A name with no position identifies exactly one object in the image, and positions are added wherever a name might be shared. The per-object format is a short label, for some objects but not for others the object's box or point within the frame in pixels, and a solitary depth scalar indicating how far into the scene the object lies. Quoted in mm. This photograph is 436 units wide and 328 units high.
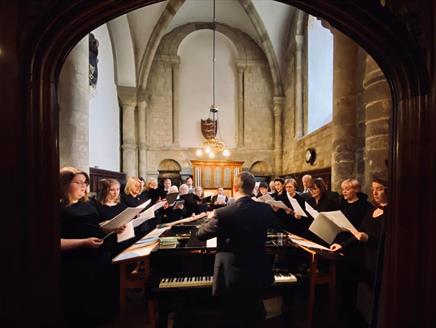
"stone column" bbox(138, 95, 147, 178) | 11170
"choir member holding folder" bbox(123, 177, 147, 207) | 3928
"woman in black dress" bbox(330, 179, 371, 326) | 2561
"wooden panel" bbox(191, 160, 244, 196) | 11586
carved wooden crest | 11930
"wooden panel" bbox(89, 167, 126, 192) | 6840
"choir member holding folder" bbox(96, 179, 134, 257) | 2664
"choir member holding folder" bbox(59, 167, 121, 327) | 2002
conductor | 1934
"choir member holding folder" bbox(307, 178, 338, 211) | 3293
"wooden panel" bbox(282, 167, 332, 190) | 7246
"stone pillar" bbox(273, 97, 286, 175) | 11969
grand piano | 2244
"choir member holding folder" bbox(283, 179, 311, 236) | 3662
